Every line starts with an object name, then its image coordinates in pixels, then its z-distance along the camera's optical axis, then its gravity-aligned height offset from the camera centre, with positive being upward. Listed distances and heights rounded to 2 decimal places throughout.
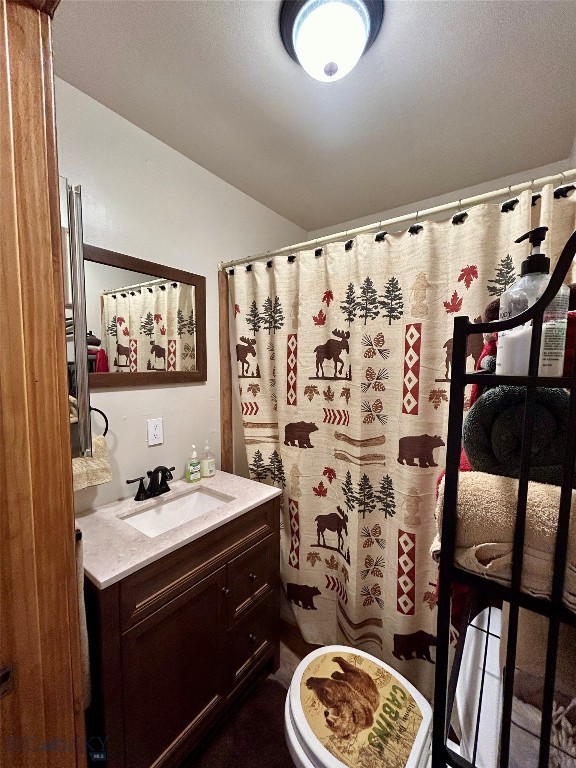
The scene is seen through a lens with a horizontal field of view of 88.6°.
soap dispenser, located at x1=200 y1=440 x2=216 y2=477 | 1.51 -0.54
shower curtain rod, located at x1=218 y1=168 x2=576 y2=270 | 0.88 +0.54
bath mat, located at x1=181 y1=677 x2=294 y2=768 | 1.07 -1.45
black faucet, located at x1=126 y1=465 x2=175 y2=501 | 1.28 -0.55
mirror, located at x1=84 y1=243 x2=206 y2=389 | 1.19 +0.17
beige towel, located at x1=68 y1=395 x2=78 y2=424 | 0.63 -0.11
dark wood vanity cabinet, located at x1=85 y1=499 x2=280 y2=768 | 0.81 -0.92
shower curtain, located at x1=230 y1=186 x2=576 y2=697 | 1.07 -0.17
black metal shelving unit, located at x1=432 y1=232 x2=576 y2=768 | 0.34 -0.23
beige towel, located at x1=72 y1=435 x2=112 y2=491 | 1.05 -0.40
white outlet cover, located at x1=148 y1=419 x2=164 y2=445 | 1.37 -0.34
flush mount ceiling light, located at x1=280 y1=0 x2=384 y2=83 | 0.79 +0.93
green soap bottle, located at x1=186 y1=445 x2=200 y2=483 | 1.46 -0.55
